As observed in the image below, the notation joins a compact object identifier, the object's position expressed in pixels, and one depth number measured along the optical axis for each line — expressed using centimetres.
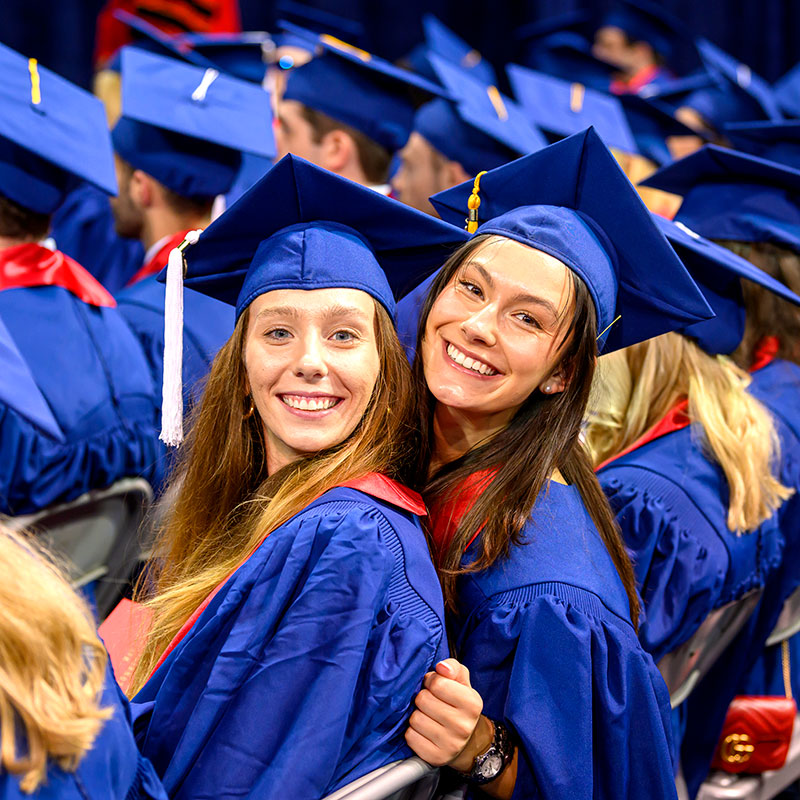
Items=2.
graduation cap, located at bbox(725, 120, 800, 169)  370
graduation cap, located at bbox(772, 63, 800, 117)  564
